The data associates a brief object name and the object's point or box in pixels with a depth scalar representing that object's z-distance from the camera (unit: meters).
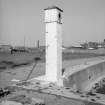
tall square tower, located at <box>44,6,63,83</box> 3.62
